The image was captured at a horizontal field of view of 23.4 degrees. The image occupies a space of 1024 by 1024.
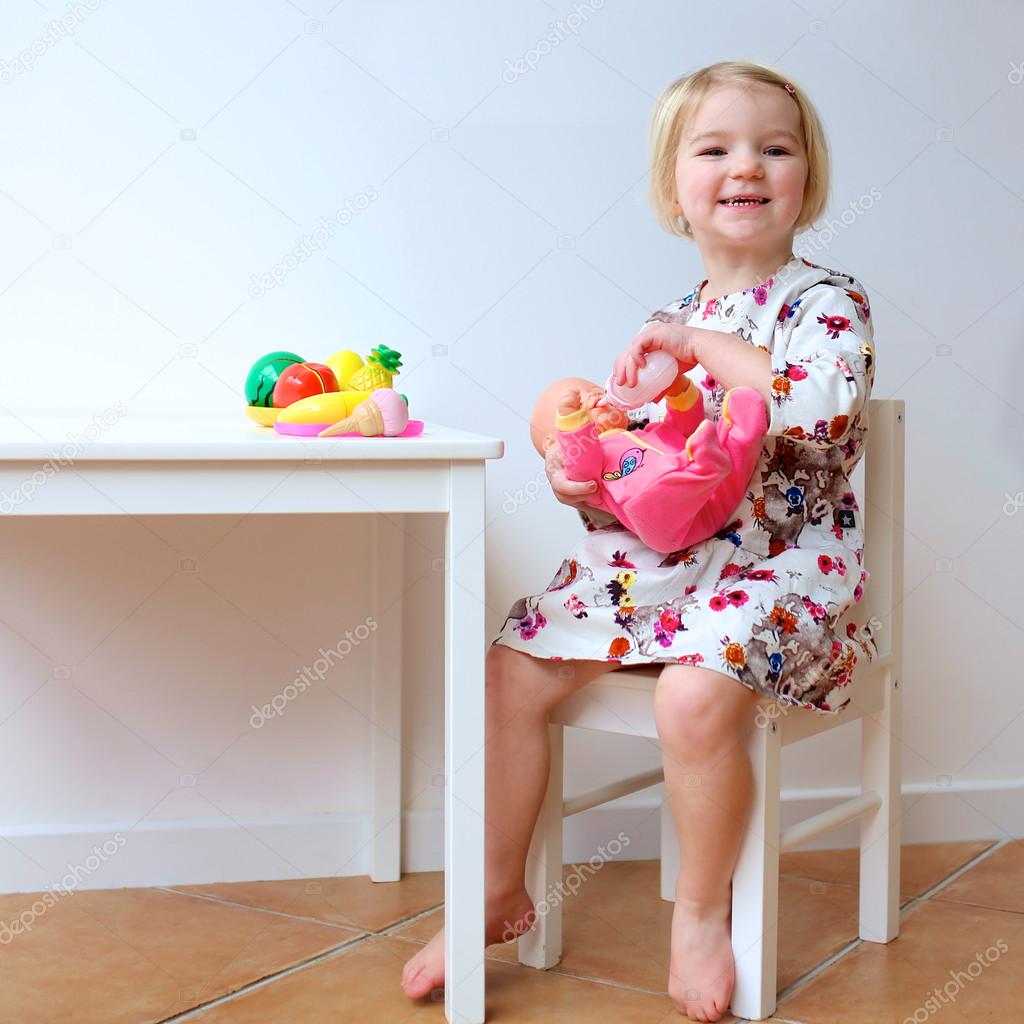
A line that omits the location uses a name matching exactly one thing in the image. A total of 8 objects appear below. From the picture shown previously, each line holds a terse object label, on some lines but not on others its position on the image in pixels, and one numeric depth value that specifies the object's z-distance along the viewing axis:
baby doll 2.16
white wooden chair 2.20
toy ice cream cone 2.13
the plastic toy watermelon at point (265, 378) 2.30
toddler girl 2.18
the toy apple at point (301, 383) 2.26
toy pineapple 2.23
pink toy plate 2.15
